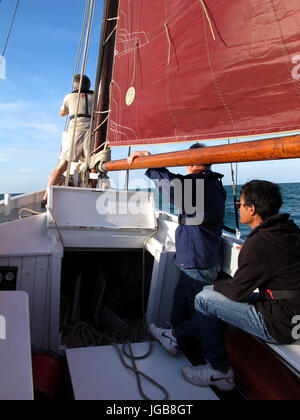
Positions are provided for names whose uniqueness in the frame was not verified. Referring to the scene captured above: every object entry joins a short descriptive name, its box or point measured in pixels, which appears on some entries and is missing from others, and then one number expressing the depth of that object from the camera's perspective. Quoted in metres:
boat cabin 1.82
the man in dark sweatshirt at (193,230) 2.09
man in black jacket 1.50
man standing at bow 4.36
